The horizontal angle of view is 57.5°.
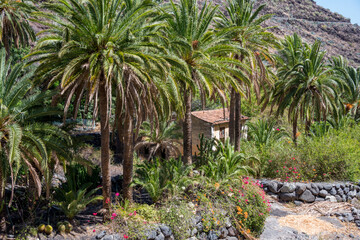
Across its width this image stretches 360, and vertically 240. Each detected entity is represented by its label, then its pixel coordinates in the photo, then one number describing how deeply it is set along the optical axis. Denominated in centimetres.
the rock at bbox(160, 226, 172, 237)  916
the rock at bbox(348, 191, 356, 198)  1454
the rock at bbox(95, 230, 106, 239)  833
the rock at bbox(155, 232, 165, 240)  892
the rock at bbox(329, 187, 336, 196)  1432
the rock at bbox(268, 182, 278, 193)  1417
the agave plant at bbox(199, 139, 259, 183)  1170
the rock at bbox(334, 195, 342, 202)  1434
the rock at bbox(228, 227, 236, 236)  1052
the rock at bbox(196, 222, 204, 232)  995
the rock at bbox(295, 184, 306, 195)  1410
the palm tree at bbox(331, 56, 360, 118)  2219
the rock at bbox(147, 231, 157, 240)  875
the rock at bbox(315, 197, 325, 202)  1428
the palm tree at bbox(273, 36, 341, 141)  1730
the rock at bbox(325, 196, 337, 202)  1418
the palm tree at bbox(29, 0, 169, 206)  820
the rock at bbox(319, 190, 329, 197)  1423
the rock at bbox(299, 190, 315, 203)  1413
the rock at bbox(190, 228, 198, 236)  975
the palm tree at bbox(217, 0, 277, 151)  1481
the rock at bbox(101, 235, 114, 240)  832
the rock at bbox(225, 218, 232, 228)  1042
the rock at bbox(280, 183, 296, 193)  1408
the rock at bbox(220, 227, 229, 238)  1027
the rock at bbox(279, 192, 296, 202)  1414
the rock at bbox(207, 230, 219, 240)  1004
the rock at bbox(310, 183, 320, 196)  1421
